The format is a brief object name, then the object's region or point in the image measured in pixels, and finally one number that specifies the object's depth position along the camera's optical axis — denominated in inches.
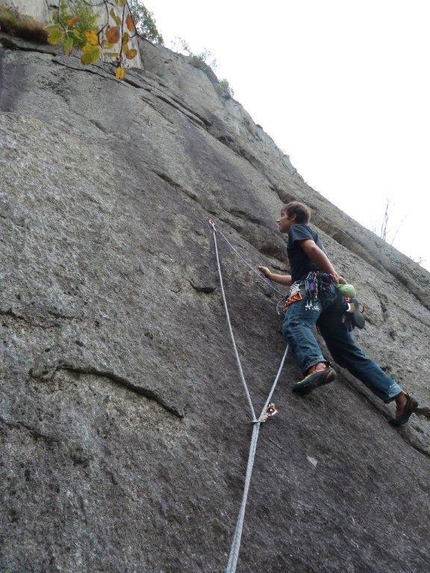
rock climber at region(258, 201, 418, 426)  168.4
